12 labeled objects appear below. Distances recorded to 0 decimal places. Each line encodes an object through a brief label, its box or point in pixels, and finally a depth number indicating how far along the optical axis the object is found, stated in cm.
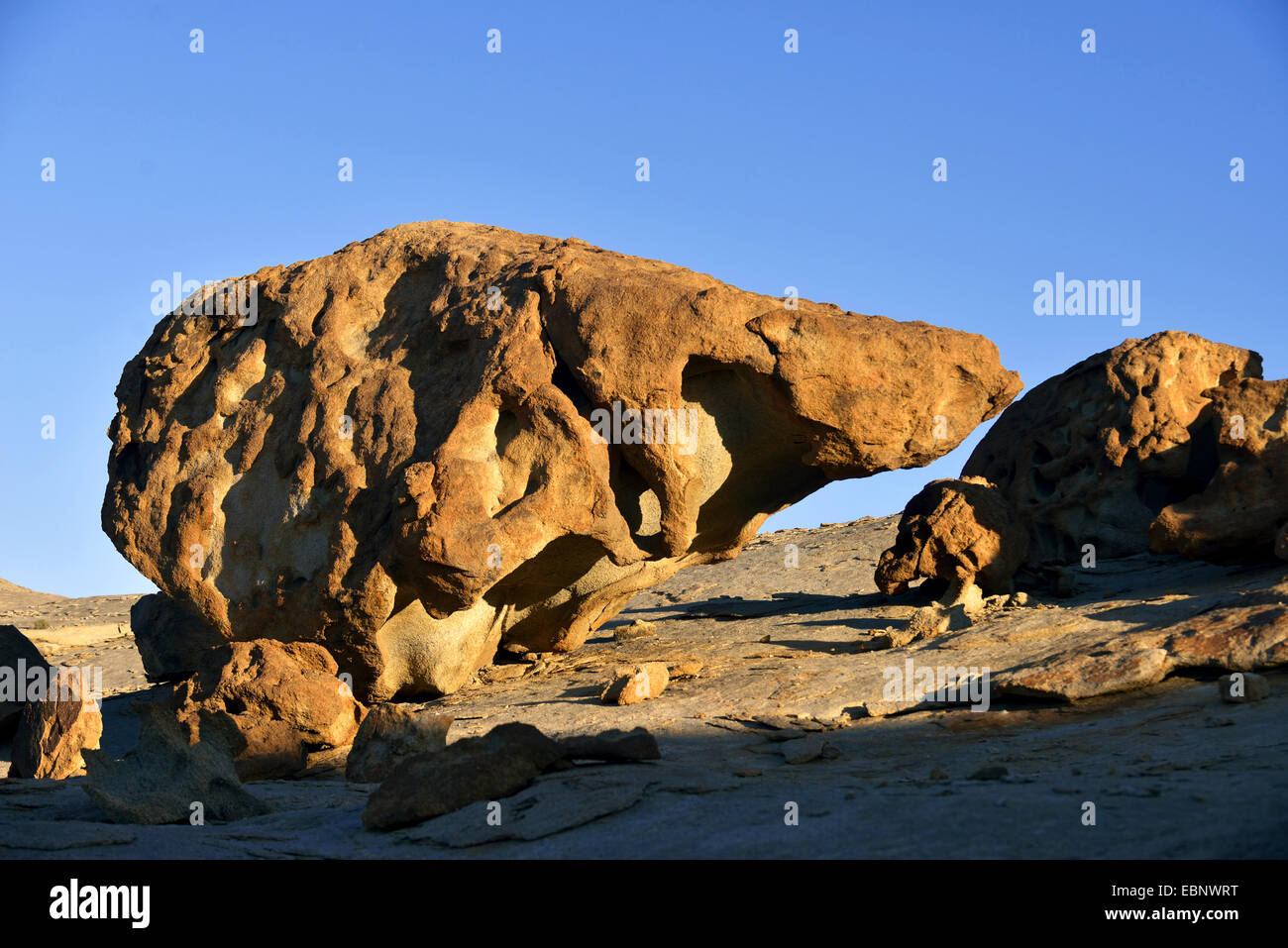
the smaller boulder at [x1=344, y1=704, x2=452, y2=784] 611
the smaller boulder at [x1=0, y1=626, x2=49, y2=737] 910
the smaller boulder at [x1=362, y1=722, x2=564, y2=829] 437
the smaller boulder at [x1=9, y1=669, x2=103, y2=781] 761
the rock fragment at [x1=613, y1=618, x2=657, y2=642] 1046
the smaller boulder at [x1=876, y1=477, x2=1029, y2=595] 928
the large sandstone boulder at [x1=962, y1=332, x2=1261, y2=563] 1023
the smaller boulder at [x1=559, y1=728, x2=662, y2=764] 498
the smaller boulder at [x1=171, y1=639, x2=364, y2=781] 685
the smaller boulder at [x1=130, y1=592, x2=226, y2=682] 1067
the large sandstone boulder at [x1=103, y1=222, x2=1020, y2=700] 768
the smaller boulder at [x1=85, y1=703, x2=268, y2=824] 486
